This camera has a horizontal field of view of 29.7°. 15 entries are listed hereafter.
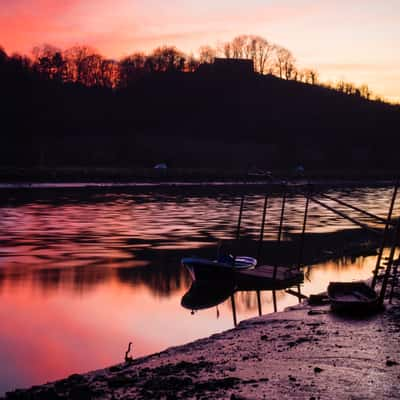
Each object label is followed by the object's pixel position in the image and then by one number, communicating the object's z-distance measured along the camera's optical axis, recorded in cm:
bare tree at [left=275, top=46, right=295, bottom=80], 19700
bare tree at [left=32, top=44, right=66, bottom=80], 15442
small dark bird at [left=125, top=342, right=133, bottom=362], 1932
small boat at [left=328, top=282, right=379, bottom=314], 2155
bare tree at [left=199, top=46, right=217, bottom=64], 18488
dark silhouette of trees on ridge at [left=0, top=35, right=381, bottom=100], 15625
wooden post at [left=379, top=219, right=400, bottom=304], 2201
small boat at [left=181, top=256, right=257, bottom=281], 2858
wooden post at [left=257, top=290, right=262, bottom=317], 2602
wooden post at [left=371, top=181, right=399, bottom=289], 2327
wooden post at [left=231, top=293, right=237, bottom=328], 2427
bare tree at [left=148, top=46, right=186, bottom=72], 17200
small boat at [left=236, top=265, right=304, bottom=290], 2885
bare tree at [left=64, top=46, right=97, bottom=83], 16262
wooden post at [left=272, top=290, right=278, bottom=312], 2660
